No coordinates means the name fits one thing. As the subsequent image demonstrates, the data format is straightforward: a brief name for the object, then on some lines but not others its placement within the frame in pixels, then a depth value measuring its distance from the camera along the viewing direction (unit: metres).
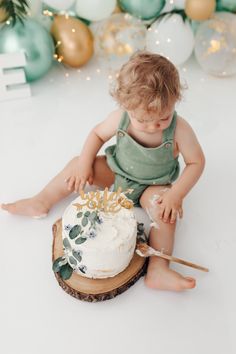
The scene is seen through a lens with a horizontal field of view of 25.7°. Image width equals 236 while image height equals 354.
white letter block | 1.67
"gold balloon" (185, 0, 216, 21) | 1.67
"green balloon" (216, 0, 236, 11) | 1.75
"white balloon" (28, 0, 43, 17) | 1.70
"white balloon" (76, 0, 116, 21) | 1.68
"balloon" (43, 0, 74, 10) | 1.67
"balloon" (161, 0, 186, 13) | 1.70
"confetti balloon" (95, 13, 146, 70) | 1.69
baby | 1.10
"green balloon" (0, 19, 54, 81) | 1.66
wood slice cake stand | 1.20
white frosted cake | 1.14
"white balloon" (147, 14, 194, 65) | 1.69
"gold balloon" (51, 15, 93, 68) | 1.73
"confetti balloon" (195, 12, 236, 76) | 1.68
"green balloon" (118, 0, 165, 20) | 1.69
